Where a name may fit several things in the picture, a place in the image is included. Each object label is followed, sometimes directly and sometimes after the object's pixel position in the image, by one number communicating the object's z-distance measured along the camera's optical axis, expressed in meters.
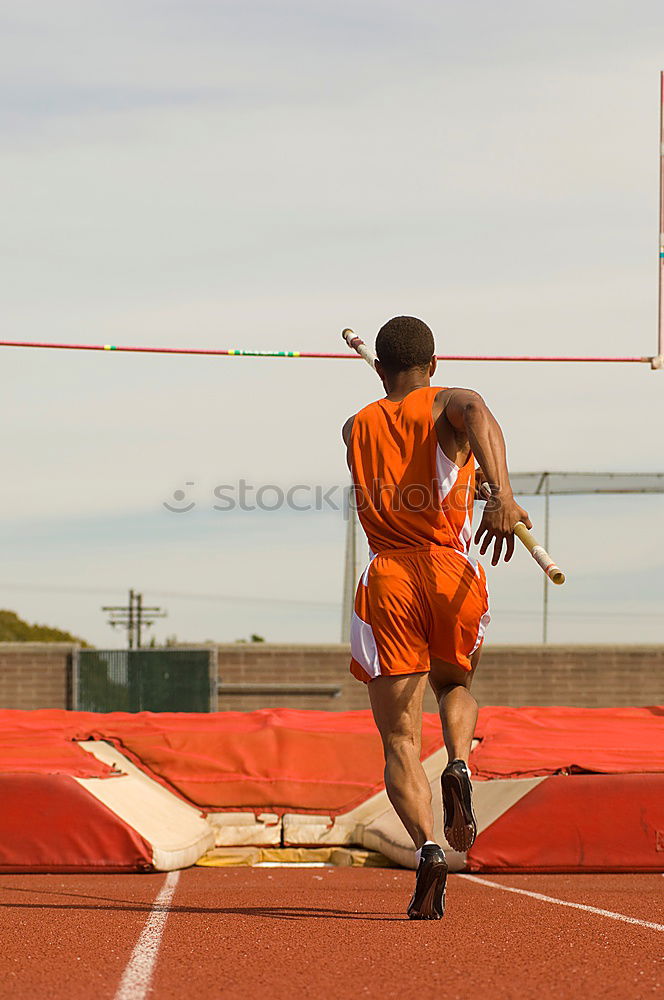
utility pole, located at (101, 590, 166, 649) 58.69
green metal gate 22.45
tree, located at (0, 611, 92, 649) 75.88
